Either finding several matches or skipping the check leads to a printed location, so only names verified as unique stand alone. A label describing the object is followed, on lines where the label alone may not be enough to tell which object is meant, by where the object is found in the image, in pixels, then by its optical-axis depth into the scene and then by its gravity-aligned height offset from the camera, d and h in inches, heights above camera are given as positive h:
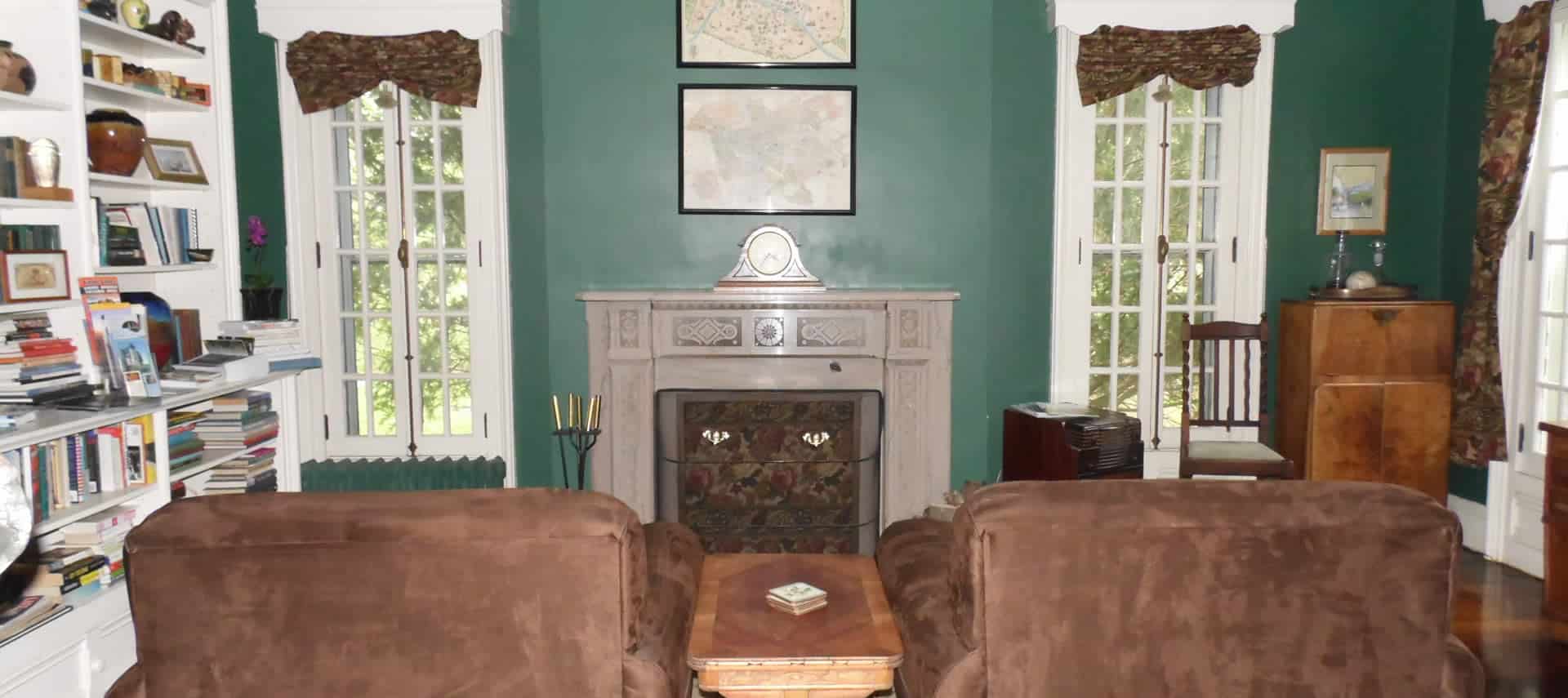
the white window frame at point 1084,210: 181.8 +12.9
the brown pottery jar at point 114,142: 123.6 +16.9
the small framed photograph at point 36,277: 105.3 +0.3
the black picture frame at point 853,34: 180.4 +43.8
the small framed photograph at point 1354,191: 183.2 +16.3
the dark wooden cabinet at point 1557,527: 127.8 -31.3
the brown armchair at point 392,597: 68.9 -21.8
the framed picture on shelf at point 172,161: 132.0 +15.8
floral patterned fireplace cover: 172.4 -32.3
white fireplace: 172.4 -12.3
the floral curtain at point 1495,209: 156.0 +11.6
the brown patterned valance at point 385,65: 172.6 +36.6
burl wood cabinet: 166.9 -18.5
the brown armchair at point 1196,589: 72.2 -22.3
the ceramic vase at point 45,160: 108.7 +12.9
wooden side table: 75.3 -27.7
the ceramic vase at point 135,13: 125.0 +33.1
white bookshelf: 104.3 +7.6
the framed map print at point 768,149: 181.6 +23.6
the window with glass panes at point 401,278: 180.1 +0.2
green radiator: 182.9 -35.1
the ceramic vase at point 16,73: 105.0 +21.7
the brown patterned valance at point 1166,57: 177.3 +39.2
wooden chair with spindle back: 158.4 -22.2
